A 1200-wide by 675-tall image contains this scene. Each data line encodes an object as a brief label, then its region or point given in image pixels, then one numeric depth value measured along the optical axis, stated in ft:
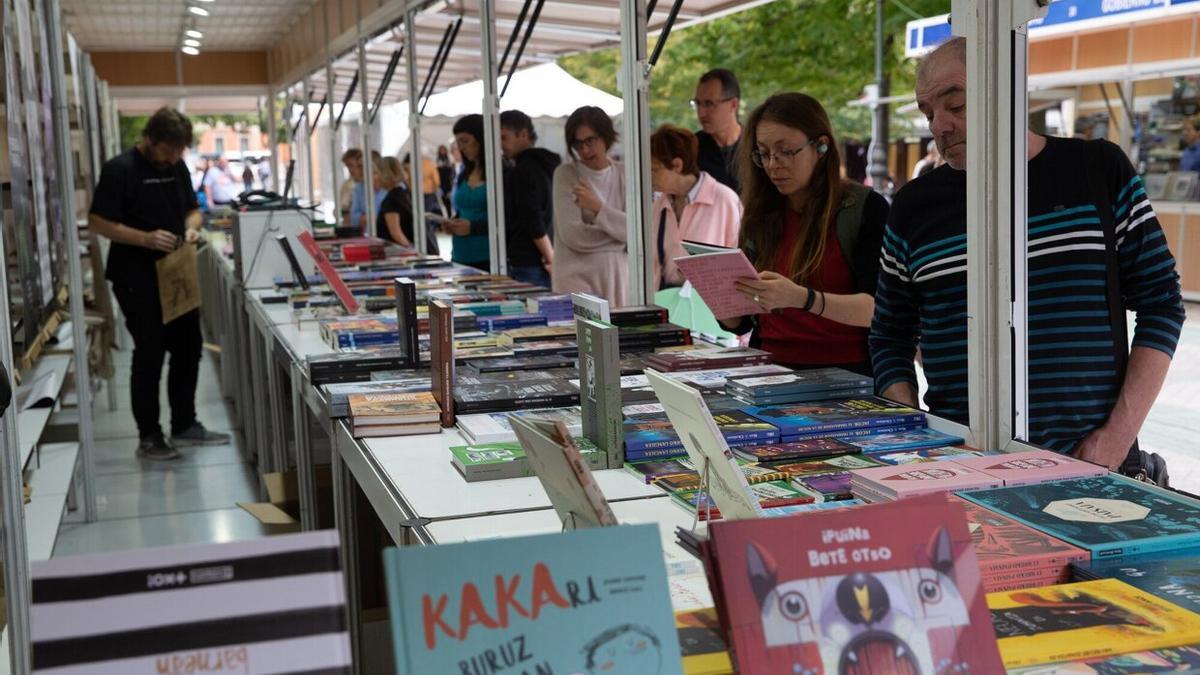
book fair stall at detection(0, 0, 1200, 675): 3.18
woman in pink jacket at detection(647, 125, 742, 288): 14.84
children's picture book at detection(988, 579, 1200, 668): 4.07
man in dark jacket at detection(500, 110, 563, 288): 19.65
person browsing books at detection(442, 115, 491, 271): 20.26
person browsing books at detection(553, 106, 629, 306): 15.84
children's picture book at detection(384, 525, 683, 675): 3.22
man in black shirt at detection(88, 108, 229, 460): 17.80
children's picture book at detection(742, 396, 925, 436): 7.11
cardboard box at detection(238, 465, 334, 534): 11.52
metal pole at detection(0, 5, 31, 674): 8.09
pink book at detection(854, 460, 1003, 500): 5.72
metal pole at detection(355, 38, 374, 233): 27.12
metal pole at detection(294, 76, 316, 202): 39.74
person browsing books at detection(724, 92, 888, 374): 9.17
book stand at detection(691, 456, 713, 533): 5.13
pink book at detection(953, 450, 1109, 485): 6.02
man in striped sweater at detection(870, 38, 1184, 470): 6.79
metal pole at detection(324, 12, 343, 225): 32.32
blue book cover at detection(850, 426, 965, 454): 6.80
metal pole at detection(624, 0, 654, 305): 12.50
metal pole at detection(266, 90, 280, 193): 49.98
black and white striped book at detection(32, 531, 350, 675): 3.08
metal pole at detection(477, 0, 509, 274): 17.85
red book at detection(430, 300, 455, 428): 8.05
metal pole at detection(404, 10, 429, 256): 22.25
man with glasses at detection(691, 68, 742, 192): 15.66
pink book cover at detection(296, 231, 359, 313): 12.95
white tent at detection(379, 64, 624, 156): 32.09
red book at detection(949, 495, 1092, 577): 4.80
